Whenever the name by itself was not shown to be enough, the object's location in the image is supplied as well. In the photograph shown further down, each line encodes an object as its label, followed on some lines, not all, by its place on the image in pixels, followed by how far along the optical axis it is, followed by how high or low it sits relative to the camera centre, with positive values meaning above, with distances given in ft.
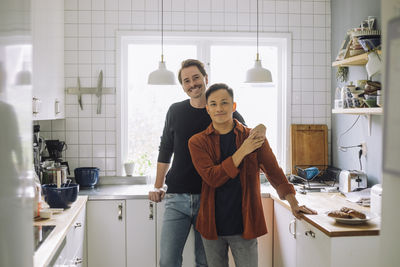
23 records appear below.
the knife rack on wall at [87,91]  11.35 +1.09
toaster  9.34 -1.16
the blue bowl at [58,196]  8.15 -1.36
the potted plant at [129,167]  11.37 -1.06
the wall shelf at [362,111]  7.91 +0.41
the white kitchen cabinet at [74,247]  6.41 -2.18
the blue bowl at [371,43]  8.17 +1.78
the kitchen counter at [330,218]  6.46 -1.56
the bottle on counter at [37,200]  7.28 -1.30
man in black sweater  7.76 -0.83
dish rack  10.92 -1.24
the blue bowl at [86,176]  10.66 -1.24
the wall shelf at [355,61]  8.59 +1.59
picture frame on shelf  9.62 +2.04
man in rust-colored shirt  6.26 -0.82
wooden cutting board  11.80 -0.44
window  11.72 +1.50
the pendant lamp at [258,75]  8.90 +1.21
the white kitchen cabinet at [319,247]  6.48 -2.03
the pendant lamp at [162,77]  8.93 +1.17
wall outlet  9.93 -0.44
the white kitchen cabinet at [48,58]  8.25 +1.64
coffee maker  10.70 -0.53
